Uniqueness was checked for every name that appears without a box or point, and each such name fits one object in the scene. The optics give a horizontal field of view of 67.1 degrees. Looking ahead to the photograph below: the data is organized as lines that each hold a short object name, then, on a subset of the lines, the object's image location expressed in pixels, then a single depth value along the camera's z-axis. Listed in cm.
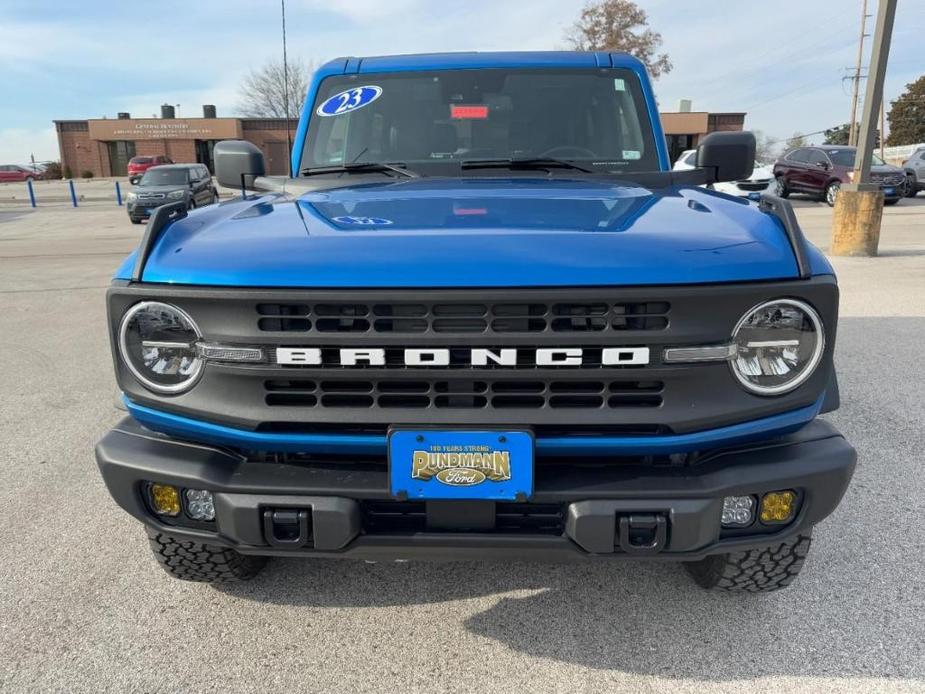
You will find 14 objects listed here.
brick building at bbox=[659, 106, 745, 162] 4450
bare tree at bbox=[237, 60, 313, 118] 5069
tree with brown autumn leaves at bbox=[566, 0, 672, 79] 3781
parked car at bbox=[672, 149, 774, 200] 1570
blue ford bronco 179
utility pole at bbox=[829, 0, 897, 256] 921
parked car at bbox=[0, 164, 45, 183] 5053
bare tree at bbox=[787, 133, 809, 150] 6968
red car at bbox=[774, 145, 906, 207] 1861
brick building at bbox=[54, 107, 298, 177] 4803
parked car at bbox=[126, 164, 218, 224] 1866
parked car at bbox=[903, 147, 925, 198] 2120
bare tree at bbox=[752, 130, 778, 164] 6500
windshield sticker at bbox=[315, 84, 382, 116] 338
